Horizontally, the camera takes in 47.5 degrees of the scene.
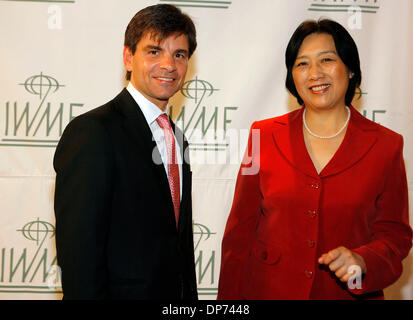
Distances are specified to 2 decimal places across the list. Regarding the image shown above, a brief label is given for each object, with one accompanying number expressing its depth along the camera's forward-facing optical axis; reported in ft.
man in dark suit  3.99
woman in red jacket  5.02
